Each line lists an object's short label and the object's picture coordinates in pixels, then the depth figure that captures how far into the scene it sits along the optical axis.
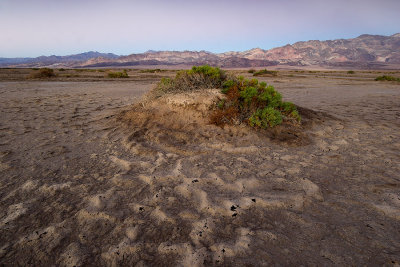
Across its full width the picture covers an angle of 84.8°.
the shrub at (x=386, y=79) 17.98
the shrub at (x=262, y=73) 24.14
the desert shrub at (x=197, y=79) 5.08
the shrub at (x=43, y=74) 16.77
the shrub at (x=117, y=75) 20.11
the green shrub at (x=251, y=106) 4.30
